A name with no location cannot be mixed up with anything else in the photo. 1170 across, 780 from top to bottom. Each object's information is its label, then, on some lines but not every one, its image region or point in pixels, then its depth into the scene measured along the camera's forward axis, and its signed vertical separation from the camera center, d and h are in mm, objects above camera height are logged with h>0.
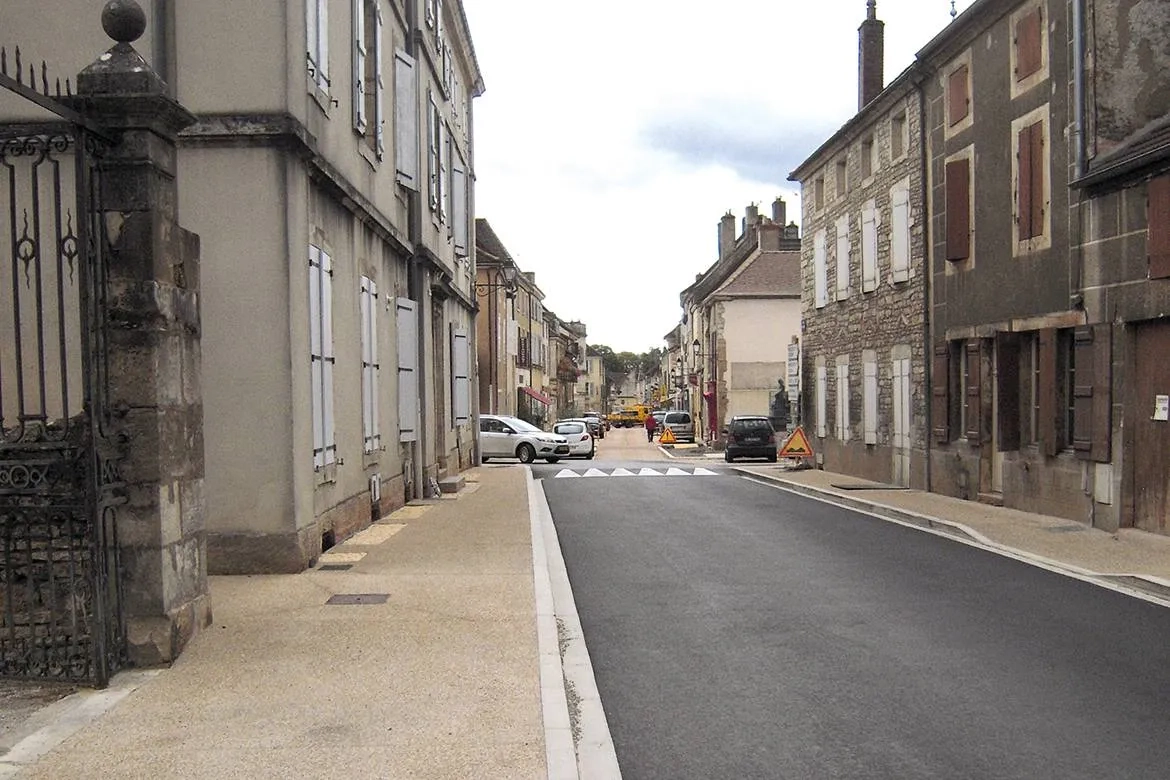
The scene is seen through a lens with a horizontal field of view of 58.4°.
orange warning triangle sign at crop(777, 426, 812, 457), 25156 -1857
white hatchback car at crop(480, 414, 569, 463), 31891 -2084
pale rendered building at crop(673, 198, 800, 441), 46781 +1719
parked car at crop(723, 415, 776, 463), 32812 -2156
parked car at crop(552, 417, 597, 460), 33812 -2094
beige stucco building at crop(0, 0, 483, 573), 9203 +1283
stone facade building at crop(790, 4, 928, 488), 19406 +1688
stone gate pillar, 5906 +369
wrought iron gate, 5559 -521
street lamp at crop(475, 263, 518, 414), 42709 +1489
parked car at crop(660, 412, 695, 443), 53031 -2860
